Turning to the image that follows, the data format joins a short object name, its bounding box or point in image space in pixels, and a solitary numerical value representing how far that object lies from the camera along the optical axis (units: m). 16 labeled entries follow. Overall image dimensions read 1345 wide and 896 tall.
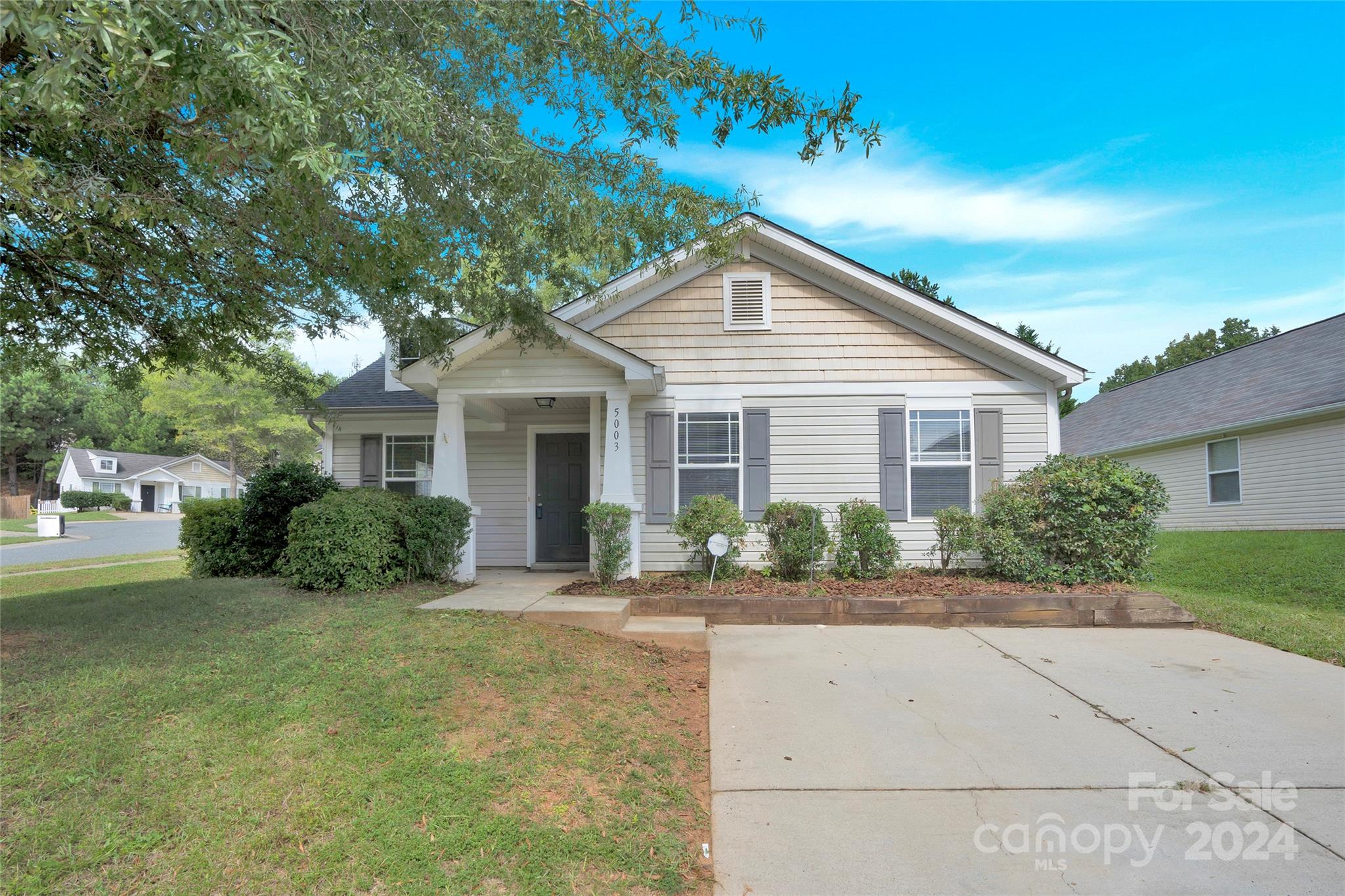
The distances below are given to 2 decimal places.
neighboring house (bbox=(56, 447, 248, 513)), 42.78
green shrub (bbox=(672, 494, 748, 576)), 8.41
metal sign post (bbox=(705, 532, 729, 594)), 7.92
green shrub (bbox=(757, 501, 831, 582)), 8.49
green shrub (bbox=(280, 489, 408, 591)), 7.16
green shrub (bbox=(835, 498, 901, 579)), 8.52
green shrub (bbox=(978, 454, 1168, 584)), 8.24
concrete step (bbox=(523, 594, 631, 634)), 6.48
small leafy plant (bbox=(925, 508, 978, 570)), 8.74
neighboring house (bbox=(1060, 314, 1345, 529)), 12.11
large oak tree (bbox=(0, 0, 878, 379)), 3.29
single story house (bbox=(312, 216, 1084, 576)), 9.53
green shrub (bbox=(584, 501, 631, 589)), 8.30
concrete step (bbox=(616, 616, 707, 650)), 6.51
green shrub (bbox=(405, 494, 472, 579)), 7.87
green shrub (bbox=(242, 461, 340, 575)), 8.84
